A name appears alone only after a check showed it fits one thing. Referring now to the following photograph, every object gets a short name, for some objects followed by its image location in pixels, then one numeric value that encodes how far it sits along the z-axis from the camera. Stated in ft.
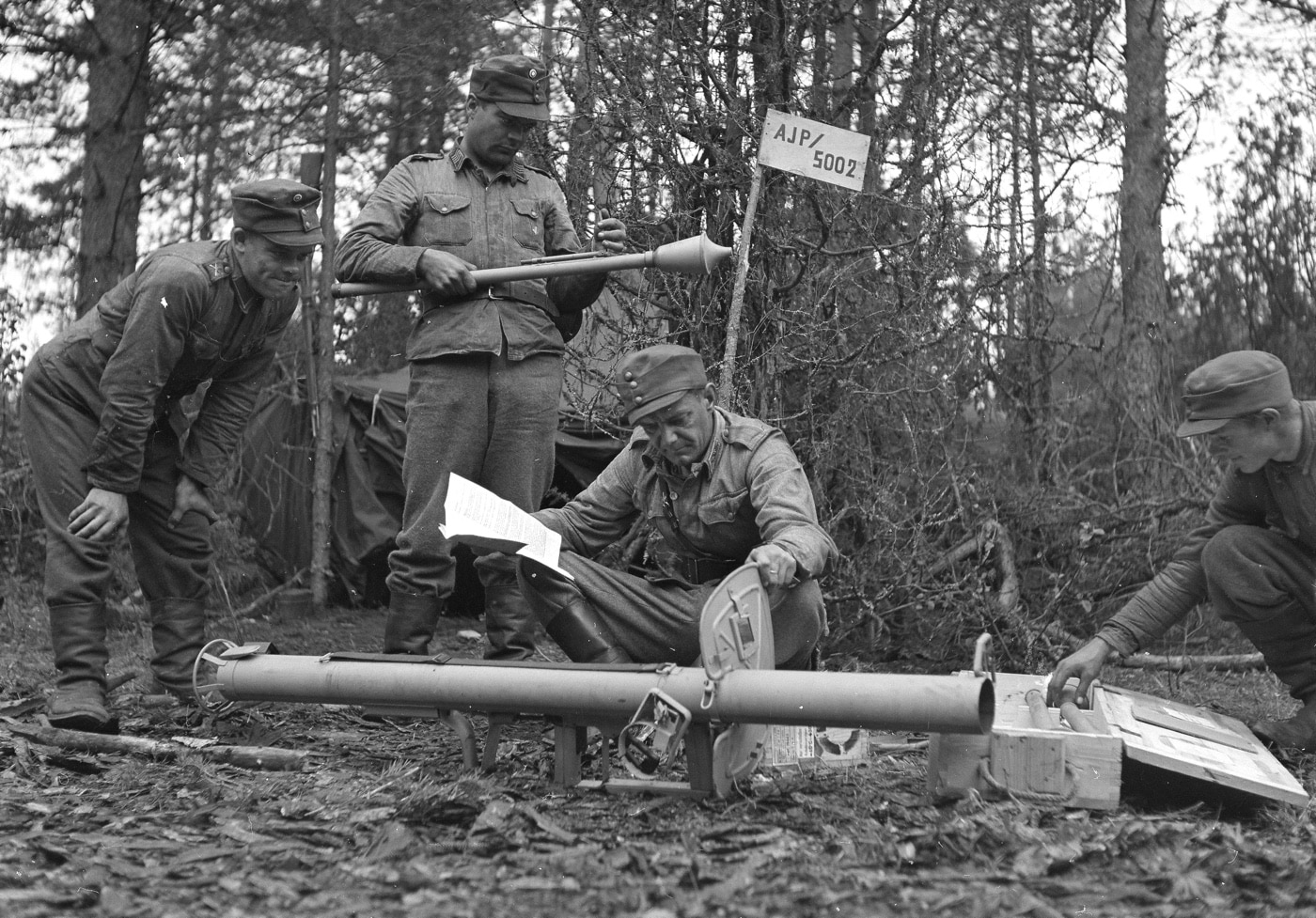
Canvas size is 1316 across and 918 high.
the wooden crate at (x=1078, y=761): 11.30
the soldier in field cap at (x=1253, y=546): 13.44
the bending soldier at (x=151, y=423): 14.44
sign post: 16.83
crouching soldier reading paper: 13.24
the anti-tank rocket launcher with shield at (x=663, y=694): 10.44
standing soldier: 15.08
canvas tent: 26.55
